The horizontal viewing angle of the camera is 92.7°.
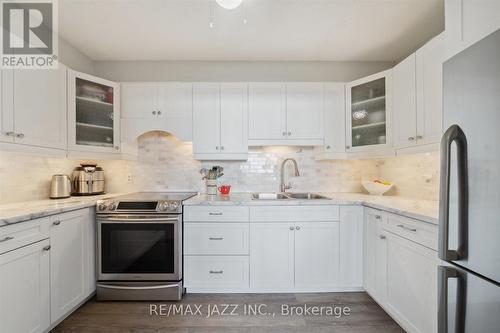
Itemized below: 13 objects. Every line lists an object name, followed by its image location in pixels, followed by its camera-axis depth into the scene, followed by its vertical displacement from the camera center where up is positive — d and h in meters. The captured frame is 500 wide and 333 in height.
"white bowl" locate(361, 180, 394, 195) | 2.60 -0.23
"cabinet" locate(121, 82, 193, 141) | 2.66 +0.66
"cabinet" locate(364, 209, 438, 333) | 1.49 -0.77
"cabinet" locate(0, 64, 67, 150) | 1.69 +0.46
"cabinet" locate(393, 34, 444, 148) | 1.74 +0.57
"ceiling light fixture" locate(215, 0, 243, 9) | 1.54 +1.06
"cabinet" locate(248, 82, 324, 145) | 2.66 +0.63
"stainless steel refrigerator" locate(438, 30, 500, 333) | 0.87 -0.10
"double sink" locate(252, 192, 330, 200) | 2.79 -0.35
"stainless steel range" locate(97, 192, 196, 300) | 2.17 -0.77
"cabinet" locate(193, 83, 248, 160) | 2.66 +0.52
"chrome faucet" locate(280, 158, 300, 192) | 2.86 -0.11
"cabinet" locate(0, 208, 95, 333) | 1.40 -0.73
